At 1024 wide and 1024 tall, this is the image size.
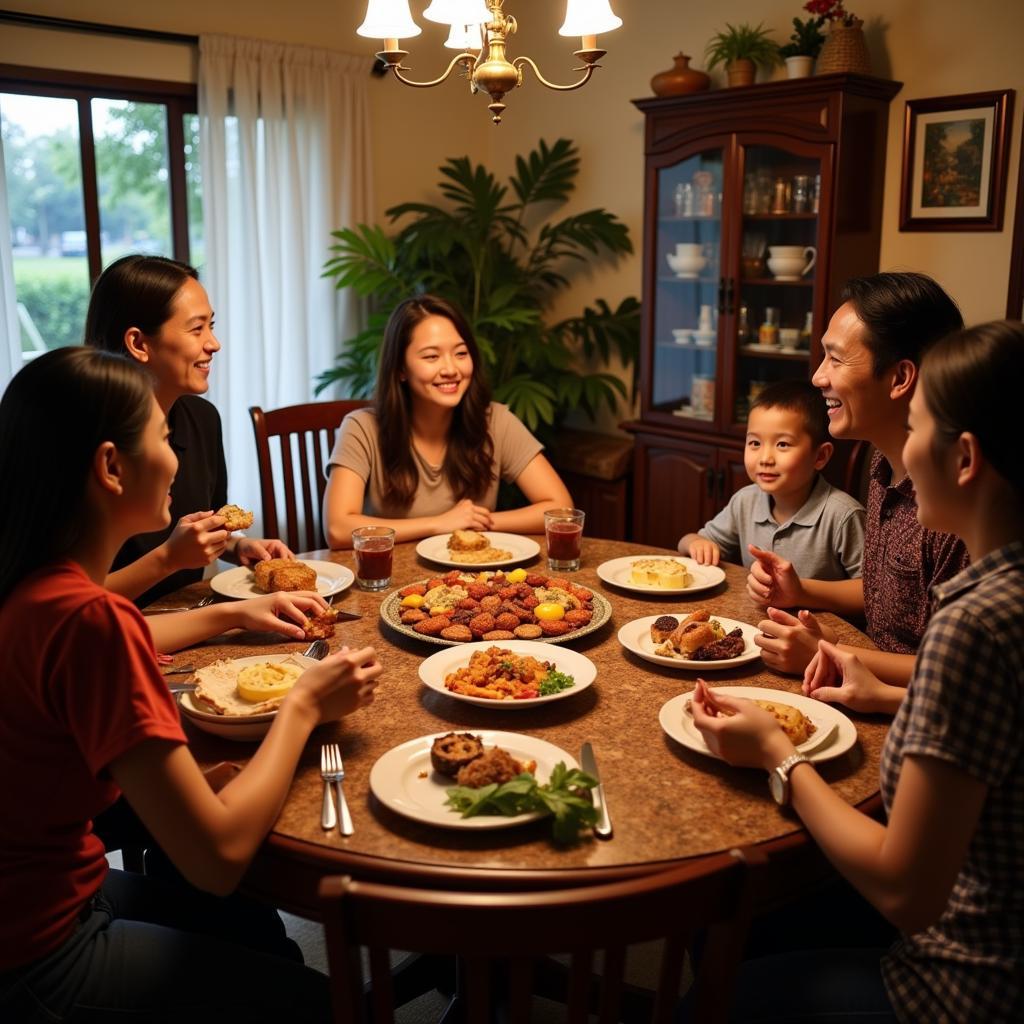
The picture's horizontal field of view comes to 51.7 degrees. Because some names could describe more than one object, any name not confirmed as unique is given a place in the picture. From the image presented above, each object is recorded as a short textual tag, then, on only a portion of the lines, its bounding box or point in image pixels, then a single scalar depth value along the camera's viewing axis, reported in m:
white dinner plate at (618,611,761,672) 1.76
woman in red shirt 1.20
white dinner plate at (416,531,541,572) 2.35
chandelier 1.96
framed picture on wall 3.45
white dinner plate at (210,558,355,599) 2.16
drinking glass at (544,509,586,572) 2.30
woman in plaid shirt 1.11
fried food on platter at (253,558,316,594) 2.12
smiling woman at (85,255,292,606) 2.23
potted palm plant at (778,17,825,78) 3.65
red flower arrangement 3.58
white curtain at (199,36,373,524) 4.33
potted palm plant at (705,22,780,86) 3.84
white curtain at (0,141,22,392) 3.86
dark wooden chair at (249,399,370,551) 3.00
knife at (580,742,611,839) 1.27
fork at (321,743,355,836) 1.29
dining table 1.23
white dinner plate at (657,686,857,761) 1.45
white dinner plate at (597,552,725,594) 2.16
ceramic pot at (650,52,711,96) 4.01
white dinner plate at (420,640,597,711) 1.58
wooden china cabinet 3.59
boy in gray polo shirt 2.33
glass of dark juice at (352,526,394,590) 2.16
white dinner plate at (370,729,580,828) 1.28
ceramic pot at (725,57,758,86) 3.84
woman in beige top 2.83
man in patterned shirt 1.87
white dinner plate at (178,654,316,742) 1.47
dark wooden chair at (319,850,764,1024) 0.95
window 4.01
